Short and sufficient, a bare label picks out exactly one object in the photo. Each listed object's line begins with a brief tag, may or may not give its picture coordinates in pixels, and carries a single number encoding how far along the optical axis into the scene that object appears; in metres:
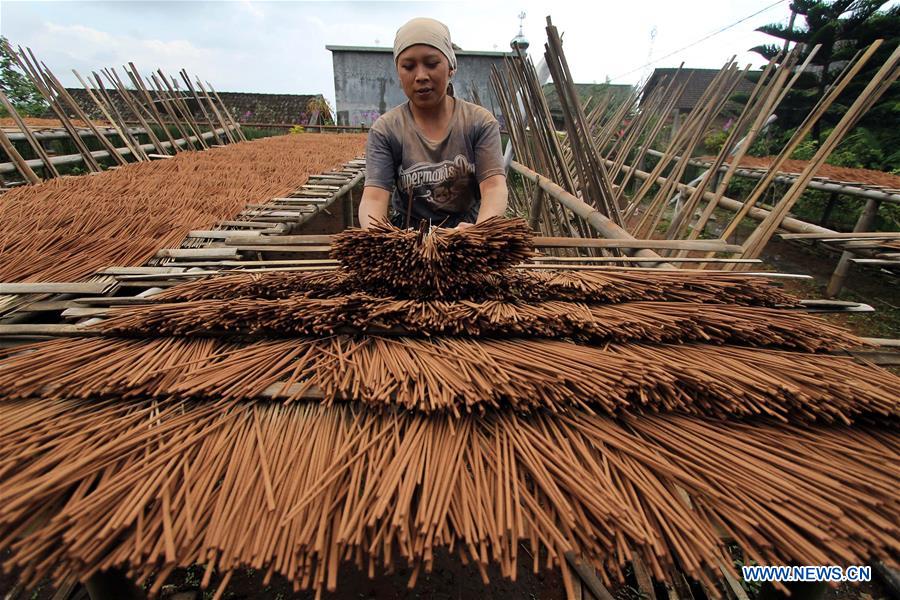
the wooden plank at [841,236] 1.92
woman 1.72
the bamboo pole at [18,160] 3.03
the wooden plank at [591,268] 1.16
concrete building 12.45
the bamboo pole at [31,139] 3.50
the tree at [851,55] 6.88
